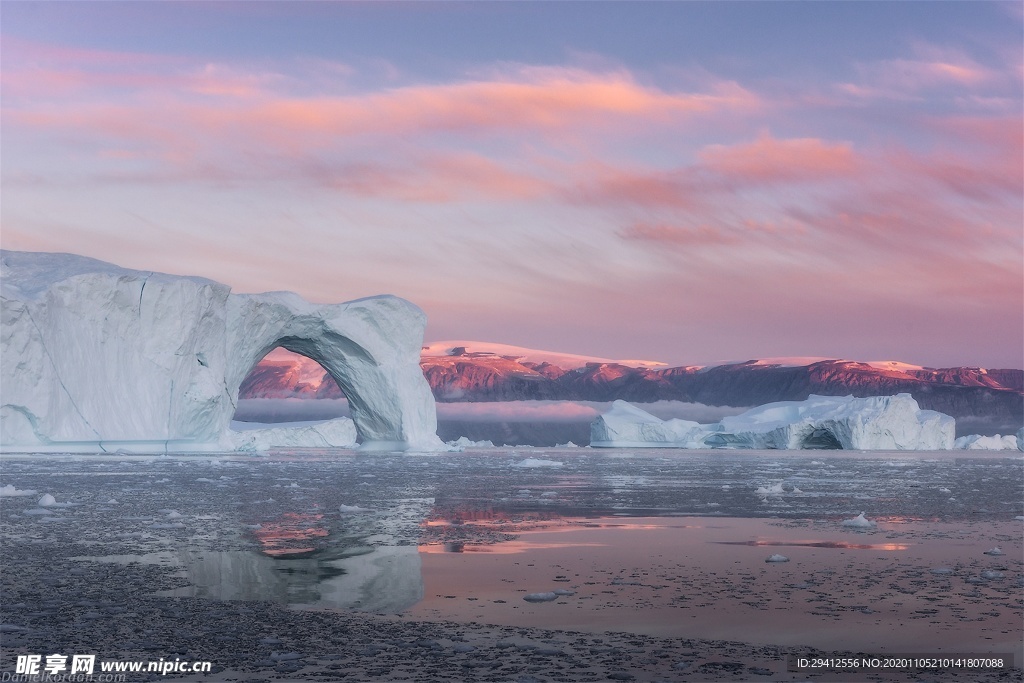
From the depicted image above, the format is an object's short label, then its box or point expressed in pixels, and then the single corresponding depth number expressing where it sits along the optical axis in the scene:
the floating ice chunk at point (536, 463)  25.96
